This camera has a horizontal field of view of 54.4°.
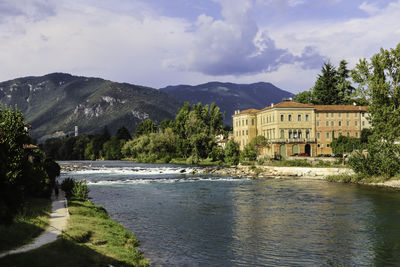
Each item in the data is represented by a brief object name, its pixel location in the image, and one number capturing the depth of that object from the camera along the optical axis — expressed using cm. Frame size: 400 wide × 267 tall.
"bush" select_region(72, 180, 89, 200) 3206
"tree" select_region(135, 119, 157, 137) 13750
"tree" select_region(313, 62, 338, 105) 10906
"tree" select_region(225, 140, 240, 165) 8649
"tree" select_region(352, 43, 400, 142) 5278
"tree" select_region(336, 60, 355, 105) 10819
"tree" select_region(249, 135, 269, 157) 8788
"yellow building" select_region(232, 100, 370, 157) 8669
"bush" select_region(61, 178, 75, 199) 3334
